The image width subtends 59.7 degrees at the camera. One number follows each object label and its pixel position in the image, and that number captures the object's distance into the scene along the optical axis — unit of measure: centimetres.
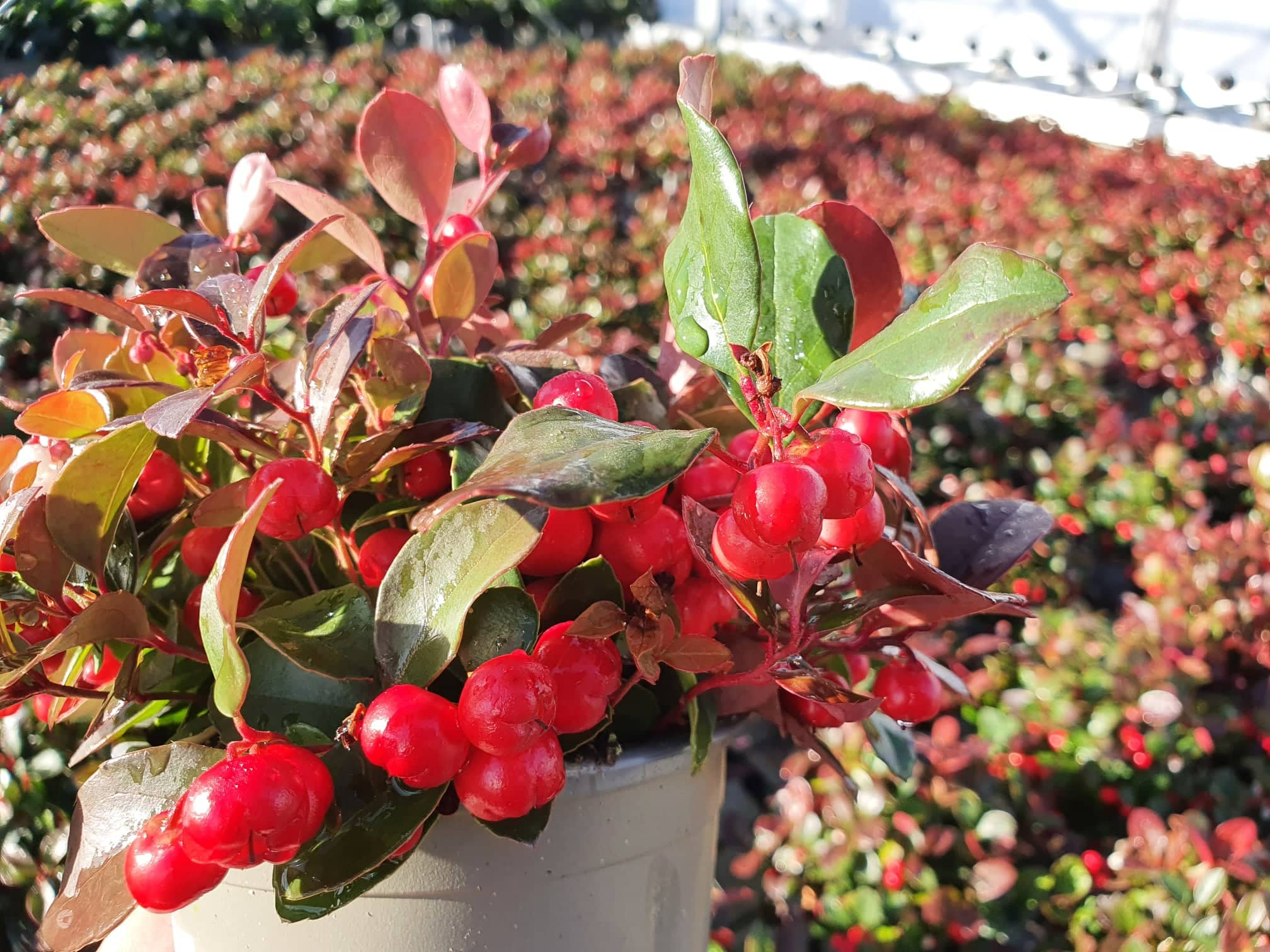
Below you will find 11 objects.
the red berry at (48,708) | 19
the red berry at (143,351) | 20
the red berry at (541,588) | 17
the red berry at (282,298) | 20
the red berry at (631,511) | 15
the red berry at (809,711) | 19
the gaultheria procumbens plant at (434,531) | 13
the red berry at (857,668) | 21
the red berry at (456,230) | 21
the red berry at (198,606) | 18
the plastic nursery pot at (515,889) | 17
